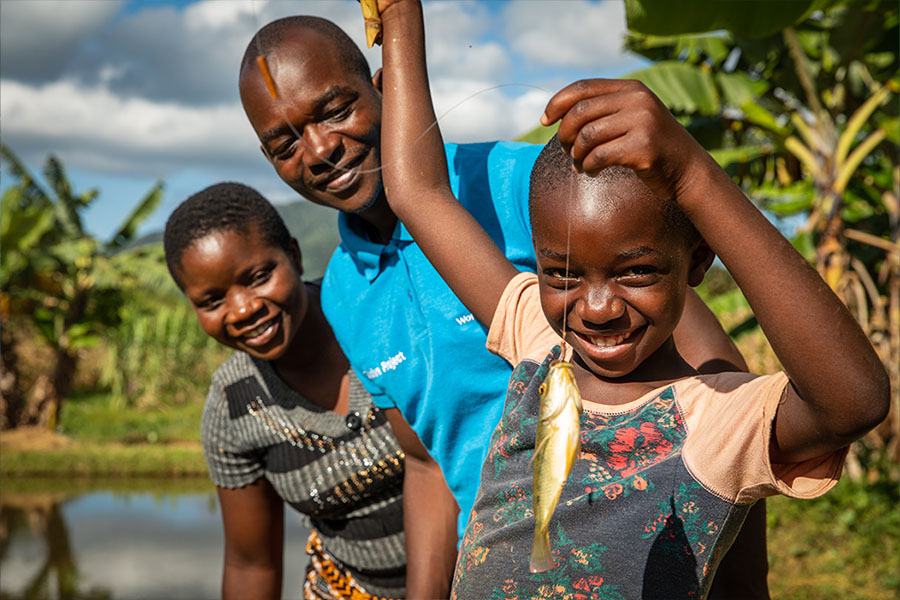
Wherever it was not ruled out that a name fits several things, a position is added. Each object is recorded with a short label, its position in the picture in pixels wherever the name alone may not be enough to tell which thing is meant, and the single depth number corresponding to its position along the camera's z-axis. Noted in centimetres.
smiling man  202
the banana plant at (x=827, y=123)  736
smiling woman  265
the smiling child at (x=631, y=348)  121
